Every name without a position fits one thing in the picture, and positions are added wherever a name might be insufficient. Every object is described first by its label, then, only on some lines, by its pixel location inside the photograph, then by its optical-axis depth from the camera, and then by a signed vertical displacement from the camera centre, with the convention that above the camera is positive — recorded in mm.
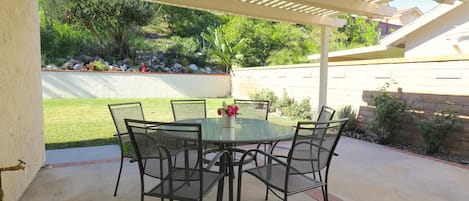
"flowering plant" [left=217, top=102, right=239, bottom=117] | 2906 -290
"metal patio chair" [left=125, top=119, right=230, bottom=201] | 2072 -657
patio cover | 4219 +1173
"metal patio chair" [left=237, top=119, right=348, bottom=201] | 2201 -690
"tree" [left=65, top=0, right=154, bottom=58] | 13680 +2977
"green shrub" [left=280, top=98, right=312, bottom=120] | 8312 -814
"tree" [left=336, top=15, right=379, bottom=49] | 18781 +3340
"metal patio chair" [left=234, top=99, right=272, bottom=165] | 4207 -405
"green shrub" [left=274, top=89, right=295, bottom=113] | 9242 -629
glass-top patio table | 2379 -487
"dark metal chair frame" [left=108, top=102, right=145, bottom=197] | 2907 -463
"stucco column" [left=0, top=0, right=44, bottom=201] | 2662 -192
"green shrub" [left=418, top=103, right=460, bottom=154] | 4621 -680
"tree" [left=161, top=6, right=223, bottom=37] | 18938 +4015
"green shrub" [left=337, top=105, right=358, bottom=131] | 6516 -746
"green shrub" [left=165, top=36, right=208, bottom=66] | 16156 +1588
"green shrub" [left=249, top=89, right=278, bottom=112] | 9883 -518
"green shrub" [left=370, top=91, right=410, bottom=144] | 5340 -582
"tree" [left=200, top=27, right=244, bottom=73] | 14750 +1681
